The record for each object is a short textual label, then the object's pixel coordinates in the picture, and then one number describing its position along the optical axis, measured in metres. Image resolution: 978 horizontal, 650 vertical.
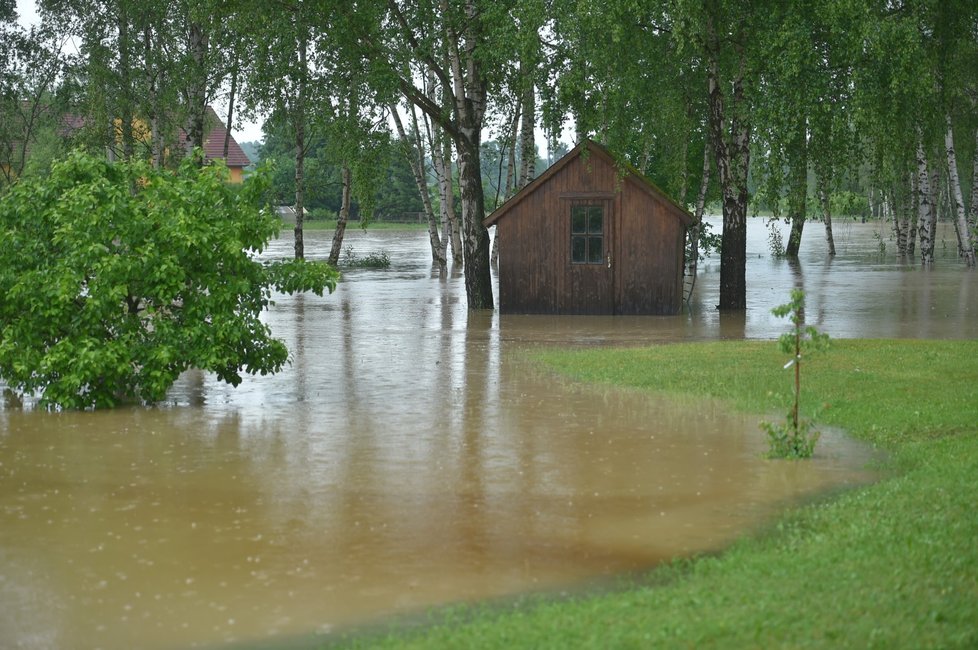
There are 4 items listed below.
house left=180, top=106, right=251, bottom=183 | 61.66
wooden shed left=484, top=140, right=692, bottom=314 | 25.91
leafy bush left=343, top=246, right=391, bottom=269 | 46.94
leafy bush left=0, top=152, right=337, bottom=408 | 14.73
